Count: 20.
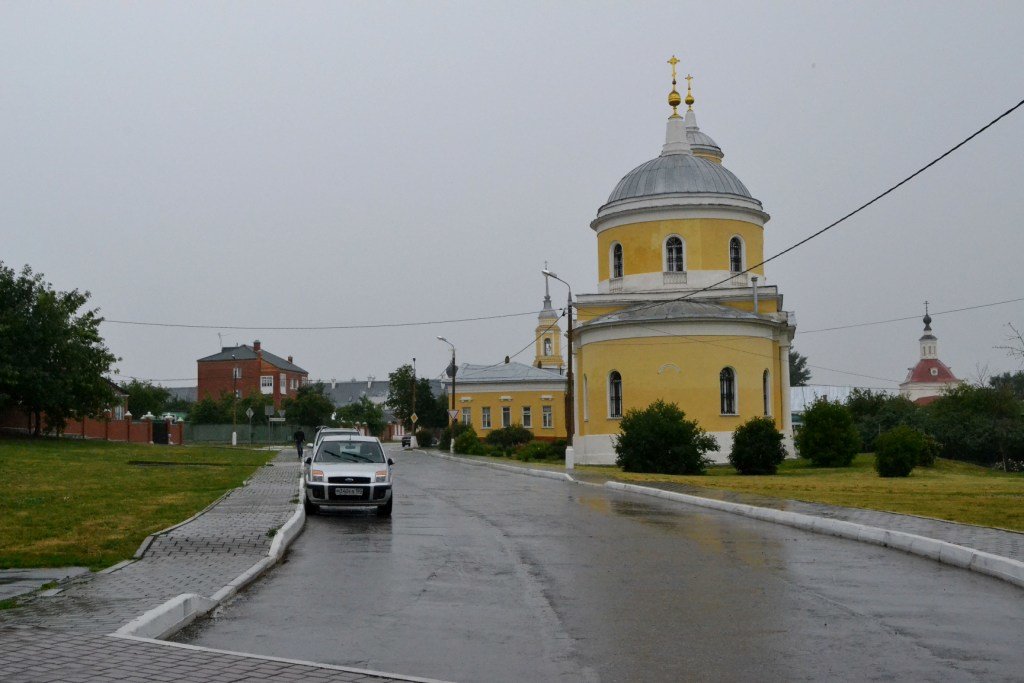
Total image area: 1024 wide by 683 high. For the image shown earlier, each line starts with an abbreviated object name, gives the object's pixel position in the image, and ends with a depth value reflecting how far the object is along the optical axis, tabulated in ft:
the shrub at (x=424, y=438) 281.54
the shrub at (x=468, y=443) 204.13
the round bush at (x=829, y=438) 134.51
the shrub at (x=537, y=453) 166.50
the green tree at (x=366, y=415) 365.38
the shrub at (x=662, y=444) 117.91
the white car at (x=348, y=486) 63.10
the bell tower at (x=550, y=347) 323.98
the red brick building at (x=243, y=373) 399.24
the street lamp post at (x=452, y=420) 205.98
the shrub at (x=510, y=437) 213.46
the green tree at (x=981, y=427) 168.96
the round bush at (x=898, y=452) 111.14
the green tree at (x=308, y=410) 289.33
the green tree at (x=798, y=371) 426.10
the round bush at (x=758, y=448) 121.70
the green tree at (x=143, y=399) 313.20
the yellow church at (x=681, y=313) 150.30
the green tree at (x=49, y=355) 150.71
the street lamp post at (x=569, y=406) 127.85
